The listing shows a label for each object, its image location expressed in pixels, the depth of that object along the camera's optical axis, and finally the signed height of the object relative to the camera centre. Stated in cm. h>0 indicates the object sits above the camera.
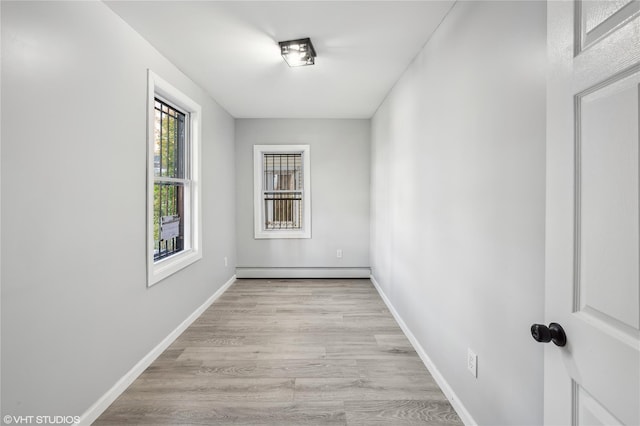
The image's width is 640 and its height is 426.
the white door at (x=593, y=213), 65 +0
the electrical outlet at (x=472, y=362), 164 -80
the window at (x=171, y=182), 245 +28
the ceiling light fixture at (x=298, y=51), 238 +125
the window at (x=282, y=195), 489 +26
